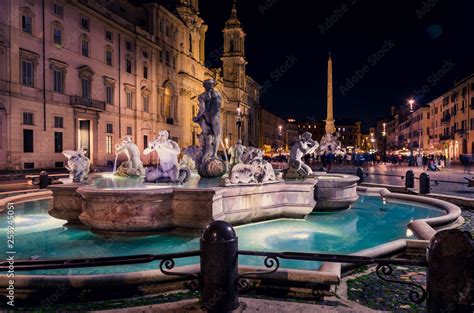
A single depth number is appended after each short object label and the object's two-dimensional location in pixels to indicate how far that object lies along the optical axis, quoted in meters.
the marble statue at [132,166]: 12.16
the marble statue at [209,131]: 11.23
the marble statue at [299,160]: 10.77
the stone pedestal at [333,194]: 10.27
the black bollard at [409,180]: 13.95
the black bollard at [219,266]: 3.60
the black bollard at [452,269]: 3.25
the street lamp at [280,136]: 115.69
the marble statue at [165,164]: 9.16
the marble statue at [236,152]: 14.19
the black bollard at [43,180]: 14.55
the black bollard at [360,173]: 17.05
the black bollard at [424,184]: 12.61
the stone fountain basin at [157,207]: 7.32
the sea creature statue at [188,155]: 14.71
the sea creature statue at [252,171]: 8.45
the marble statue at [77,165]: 10.14
